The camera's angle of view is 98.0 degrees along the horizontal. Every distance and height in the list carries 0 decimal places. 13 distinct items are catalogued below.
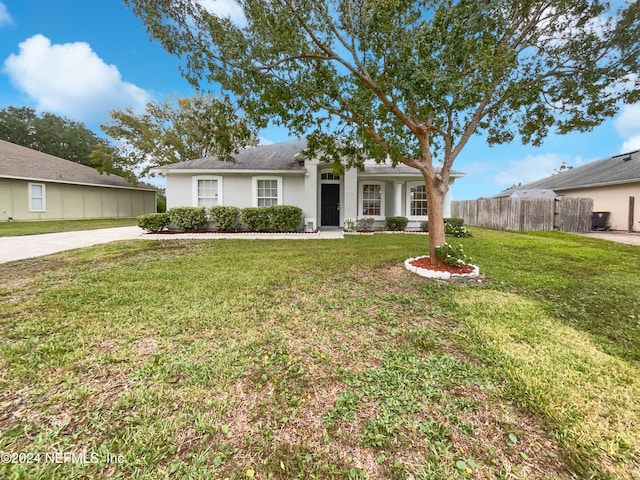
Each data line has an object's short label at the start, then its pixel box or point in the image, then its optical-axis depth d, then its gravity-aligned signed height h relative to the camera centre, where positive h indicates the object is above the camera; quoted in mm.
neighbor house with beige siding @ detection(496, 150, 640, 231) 14750 +2224
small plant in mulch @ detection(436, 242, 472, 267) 5605 -648
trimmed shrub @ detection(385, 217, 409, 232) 13180 -3
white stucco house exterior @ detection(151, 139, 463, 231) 12094 +1710
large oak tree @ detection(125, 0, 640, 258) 4848 +3234
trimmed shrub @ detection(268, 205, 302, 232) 11727 +234
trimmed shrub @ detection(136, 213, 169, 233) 11336 +9
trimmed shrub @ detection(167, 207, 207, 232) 11688 +263
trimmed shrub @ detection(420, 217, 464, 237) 11641 -165
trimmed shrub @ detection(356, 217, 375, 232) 13000 -55
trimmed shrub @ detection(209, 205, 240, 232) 11820 +274
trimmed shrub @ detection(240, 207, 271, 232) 11812 +233
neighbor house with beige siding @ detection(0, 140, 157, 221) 16734 +2236
